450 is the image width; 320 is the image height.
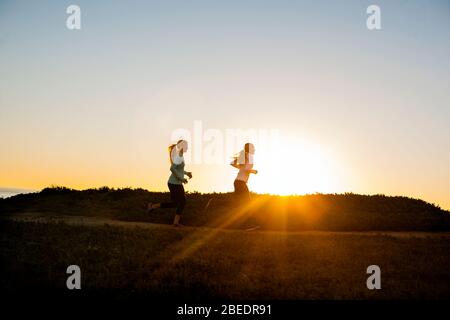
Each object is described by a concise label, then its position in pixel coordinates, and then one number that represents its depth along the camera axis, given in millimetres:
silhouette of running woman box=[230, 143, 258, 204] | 17156
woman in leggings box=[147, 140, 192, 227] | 16016
